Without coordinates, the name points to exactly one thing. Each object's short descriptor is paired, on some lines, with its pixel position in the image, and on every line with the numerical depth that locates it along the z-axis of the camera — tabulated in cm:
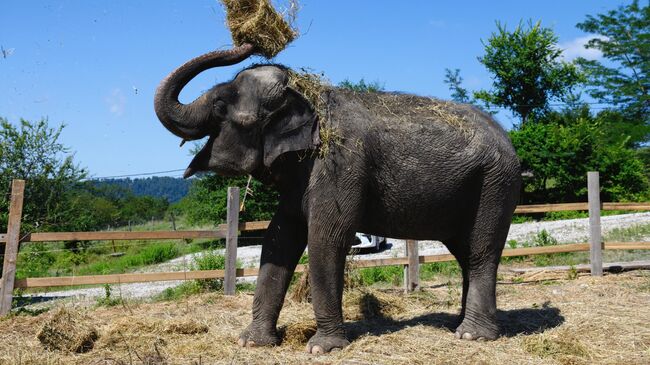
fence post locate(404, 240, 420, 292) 1109
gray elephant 583
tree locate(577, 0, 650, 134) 3522
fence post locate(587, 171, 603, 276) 1221
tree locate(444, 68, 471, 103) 4350
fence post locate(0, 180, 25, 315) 912
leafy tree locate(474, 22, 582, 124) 3841
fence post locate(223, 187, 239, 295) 1041
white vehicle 1931
